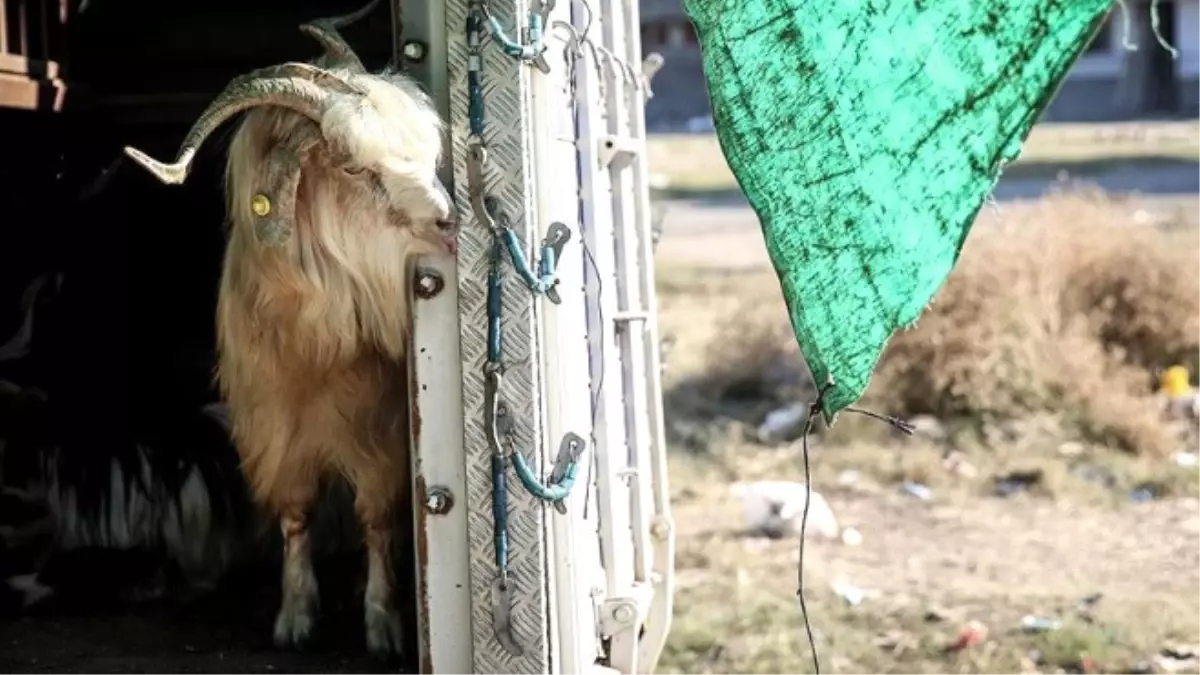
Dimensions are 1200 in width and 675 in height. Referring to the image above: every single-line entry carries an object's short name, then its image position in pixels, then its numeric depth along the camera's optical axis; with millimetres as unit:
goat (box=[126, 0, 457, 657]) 3020
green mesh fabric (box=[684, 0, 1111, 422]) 2807
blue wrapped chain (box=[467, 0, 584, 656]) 3029
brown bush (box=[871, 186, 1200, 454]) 8047
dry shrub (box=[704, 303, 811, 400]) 8938
